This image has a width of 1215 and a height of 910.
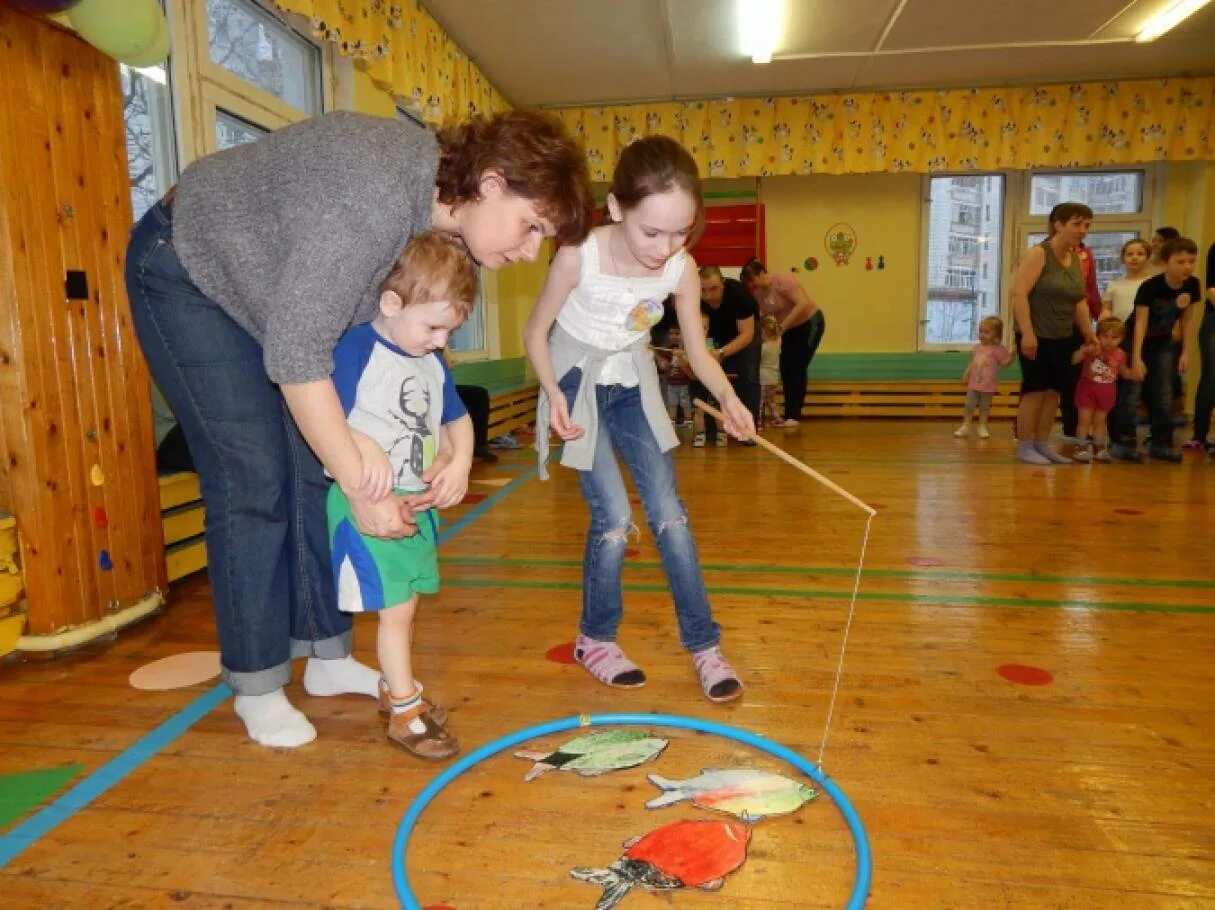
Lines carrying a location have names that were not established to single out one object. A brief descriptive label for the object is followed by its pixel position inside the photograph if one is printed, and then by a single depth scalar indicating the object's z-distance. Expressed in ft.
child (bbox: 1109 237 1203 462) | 15.92
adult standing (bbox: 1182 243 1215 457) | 15.72
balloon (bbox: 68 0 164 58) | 6.79
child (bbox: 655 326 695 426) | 19.82
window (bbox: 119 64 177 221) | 10.44
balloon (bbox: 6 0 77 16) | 6.27
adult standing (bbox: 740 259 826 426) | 20.76
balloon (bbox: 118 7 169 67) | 7.45
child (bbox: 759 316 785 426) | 21.62
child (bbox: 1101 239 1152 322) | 18.34
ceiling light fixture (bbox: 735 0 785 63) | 17.40
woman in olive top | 14.47
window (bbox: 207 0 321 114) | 12.16
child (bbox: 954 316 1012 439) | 20.59
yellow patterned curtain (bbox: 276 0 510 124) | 13.08
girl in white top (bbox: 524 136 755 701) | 5.89
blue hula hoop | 3.84
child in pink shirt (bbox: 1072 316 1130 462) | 16.33
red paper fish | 4.00
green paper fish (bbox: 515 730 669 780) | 5.03
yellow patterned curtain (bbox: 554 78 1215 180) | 22.91
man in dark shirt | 17.70
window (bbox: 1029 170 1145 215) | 25.18
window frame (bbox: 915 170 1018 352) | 25.46
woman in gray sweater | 3.86
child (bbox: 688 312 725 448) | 19.06
